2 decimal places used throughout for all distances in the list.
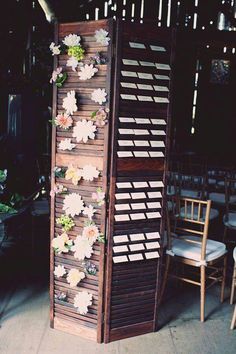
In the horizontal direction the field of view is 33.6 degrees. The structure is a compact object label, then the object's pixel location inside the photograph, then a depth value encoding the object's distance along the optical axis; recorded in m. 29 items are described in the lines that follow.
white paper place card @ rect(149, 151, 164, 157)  2.59
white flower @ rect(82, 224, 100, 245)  2.53
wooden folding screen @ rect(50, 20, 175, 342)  2.43
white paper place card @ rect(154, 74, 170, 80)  2.52
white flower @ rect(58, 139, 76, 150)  2.54
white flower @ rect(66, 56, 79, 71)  2.46
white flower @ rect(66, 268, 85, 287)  2.62
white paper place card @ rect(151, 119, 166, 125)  2.56
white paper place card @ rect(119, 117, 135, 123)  2.45
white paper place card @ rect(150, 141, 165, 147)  2.59
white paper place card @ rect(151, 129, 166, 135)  2.58
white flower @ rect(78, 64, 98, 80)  2.41
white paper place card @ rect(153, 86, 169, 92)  2.54
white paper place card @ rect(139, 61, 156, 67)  2.45
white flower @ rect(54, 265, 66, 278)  2.69
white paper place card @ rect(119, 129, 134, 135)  2.46
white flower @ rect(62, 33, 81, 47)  2.42
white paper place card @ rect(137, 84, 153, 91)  2.48
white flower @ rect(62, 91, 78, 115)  2.48
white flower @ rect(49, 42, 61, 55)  2.49
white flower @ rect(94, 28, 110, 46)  2.34
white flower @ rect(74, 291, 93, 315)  2.62
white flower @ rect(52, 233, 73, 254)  2.63
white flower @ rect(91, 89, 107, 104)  2.40
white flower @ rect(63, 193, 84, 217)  2.56
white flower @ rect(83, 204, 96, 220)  2.54
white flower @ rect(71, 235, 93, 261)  2.56
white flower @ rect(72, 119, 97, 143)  2.47
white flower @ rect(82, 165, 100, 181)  2.48
